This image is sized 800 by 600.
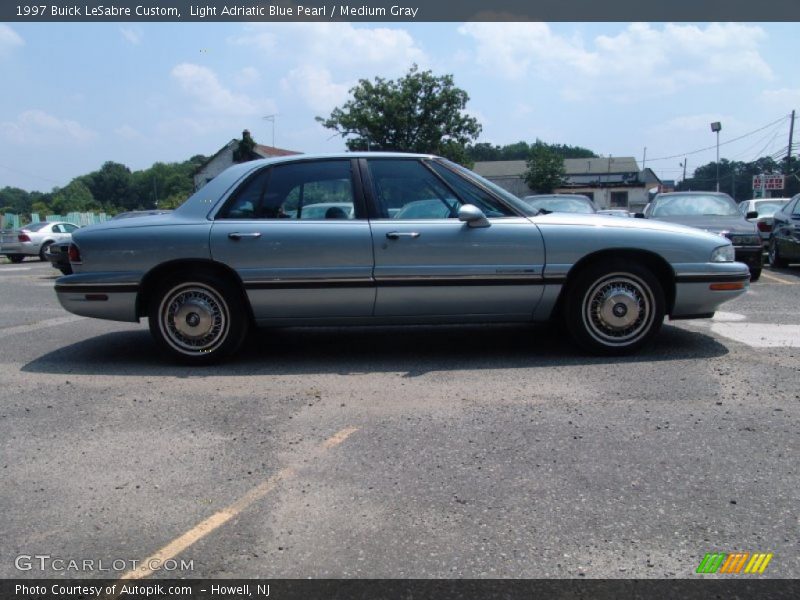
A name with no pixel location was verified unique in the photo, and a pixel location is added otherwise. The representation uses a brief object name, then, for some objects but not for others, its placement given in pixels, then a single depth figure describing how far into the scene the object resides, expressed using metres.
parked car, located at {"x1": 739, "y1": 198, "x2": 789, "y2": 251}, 17.63
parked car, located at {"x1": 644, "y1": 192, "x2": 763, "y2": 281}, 9.93
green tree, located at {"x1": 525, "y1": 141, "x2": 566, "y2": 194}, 59.81
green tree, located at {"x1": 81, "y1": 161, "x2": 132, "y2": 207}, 112.62
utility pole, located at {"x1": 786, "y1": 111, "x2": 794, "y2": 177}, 47.61
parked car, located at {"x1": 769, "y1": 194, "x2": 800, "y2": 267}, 11.74
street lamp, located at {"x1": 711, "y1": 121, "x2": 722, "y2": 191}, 49.69
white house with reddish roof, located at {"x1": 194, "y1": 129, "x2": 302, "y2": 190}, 50.83
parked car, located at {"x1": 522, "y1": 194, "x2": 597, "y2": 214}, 11.84
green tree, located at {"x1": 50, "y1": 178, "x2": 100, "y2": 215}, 79.73
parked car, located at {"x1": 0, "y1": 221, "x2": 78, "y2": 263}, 20.89
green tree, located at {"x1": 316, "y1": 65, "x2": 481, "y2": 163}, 45.16
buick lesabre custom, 5.00
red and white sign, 46.84
